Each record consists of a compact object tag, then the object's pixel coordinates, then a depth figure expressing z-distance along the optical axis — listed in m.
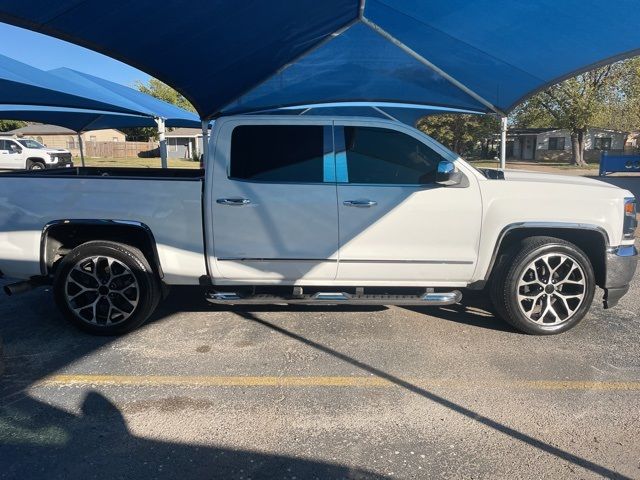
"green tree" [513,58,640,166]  37.75
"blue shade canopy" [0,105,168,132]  11.92
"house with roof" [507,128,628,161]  52.93
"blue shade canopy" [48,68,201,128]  11.27
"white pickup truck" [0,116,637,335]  4.52
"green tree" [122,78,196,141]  55.38
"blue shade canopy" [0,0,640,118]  4.52
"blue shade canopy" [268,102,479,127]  9.89
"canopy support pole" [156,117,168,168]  12.70
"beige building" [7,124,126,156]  53.26
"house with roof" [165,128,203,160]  53.56
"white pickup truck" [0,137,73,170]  27.66
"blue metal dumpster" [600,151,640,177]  27.84
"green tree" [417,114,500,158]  44.56
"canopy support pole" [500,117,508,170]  9.22
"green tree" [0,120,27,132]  60.31
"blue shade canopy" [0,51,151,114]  8.27
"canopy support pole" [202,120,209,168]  6.54
